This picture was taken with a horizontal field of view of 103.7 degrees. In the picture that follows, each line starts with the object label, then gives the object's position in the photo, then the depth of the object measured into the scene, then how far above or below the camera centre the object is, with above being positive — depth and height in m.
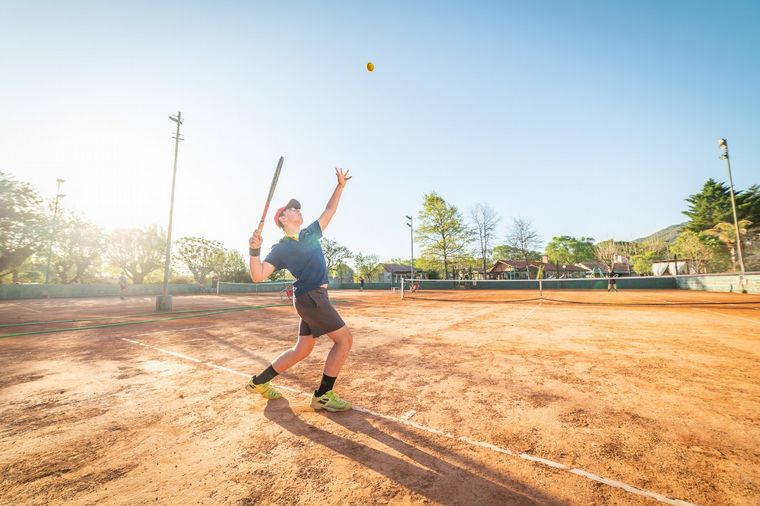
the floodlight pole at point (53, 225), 30.23 +5.49
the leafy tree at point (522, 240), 51.44 +6.50
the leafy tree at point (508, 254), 54.31 +6.43
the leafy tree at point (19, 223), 24.50 +4.87
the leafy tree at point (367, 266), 78.88 +3.05
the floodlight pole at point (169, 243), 14.30 +1.86
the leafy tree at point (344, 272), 77.50 +1.54
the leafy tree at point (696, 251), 41.50 +3.69
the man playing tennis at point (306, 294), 3.05 -0.17
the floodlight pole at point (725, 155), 21.56 +8.88
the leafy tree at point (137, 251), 47.03 +4.55
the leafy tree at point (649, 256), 63.78 +4.62
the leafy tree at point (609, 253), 54.38 +4.59
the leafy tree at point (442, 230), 43.72 +6.97
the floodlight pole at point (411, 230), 39.28 +6.56
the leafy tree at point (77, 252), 42.66 +3.99
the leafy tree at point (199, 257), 57.53 +4.19
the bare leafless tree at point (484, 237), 46.69 +6.30
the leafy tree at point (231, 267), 52.88 +2.08
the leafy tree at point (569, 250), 101.06 +9.51
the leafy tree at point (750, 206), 39.91 +9.35
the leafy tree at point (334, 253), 74.64 +6.41
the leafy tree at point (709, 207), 41.75 +9.98
